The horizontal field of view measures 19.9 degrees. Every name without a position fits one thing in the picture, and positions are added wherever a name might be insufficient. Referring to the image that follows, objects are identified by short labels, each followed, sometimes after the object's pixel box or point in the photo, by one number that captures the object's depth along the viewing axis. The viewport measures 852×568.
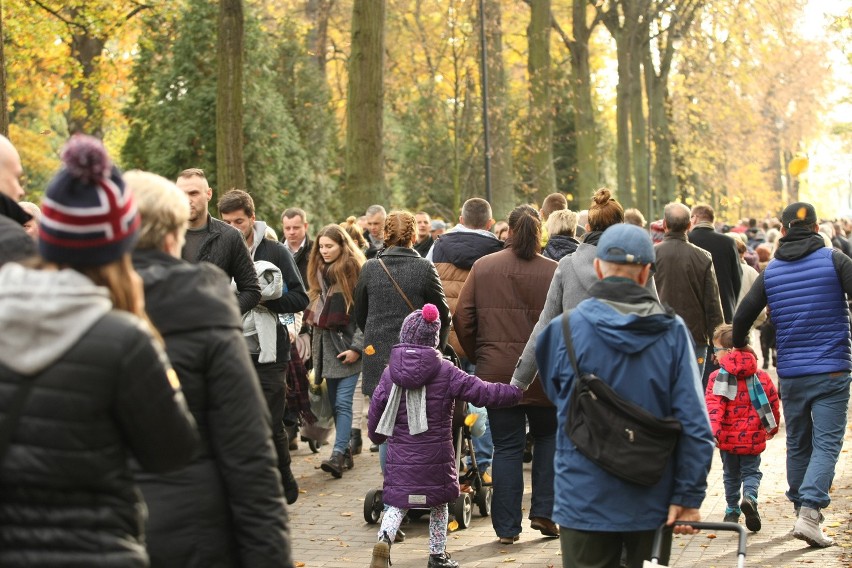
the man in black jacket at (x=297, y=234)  22.33
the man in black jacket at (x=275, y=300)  16.28
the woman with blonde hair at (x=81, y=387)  5.33
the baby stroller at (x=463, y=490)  16.21
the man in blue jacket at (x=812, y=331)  15.28
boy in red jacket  16.17
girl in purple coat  14.31
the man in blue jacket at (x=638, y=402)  9.02
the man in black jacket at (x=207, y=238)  14.16
